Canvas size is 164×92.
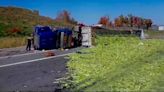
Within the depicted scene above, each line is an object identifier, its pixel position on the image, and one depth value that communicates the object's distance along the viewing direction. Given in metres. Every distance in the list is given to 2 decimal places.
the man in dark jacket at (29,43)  14.37
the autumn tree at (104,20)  62.02
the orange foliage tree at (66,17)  59.51
